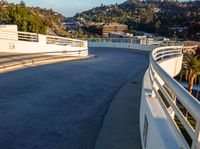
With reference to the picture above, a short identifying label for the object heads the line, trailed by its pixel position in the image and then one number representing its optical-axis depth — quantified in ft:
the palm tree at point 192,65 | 75.61
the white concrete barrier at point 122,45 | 59.57
